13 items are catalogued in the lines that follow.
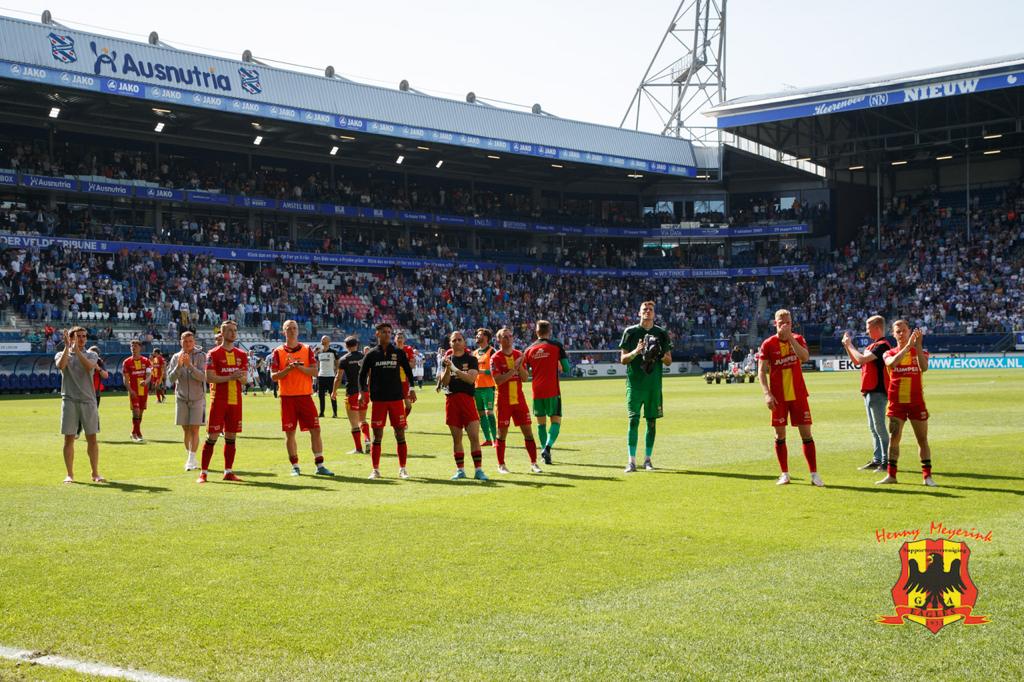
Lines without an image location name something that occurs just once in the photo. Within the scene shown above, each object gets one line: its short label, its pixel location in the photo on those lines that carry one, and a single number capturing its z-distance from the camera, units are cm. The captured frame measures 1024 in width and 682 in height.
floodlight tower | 7569
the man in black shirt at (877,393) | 1515
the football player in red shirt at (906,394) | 1332
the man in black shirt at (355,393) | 1844
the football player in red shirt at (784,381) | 1366
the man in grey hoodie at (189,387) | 1705
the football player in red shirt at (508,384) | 1601
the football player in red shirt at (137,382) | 2284
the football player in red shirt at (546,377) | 1655
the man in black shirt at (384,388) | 1480
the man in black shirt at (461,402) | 1465
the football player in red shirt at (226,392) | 1518
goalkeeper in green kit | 1551
